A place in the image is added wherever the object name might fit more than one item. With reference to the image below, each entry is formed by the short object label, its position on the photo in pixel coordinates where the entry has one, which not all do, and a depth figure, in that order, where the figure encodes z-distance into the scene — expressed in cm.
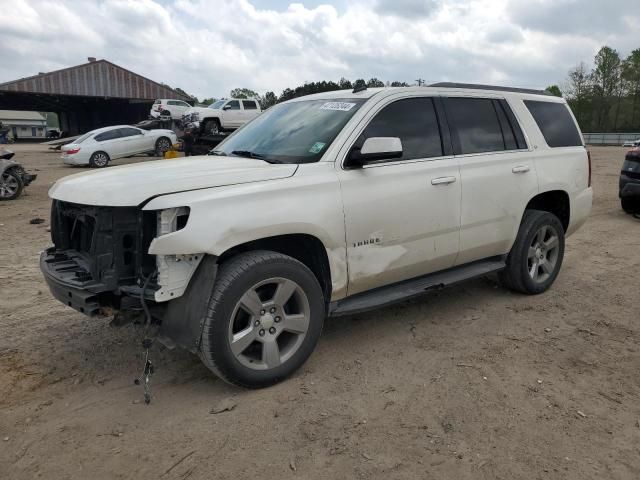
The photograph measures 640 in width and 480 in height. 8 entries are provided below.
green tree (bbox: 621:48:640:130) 7025
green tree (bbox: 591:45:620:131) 7100
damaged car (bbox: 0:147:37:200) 1196
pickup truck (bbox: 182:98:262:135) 2269
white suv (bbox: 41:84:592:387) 309
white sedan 2039
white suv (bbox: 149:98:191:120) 3169
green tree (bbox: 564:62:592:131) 7081
